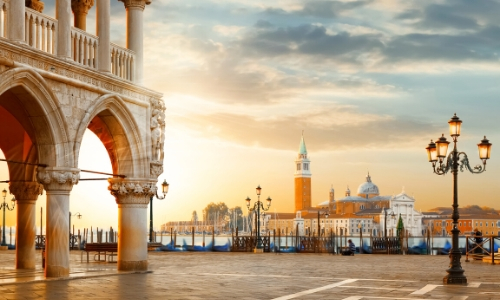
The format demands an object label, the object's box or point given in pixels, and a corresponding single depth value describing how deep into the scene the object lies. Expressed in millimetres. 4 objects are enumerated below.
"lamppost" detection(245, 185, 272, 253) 36875
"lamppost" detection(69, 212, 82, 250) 42103
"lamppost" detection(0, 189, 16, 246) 36406
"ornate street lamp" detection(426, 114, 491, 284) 15484
